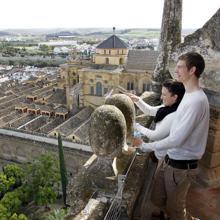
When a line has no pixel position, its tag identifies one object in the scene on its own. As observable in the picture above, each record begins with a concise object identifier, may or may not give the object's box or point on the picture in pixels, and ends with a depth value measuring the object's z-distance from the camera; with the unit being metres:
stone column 4.05
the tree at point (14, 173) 13.81
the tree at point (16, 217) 10.66
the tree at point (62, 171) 12.98
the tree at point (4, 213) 10.72
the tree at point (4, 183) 13.00
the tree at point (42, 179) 12.44
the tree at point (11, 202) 11.64
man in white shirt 2.04
